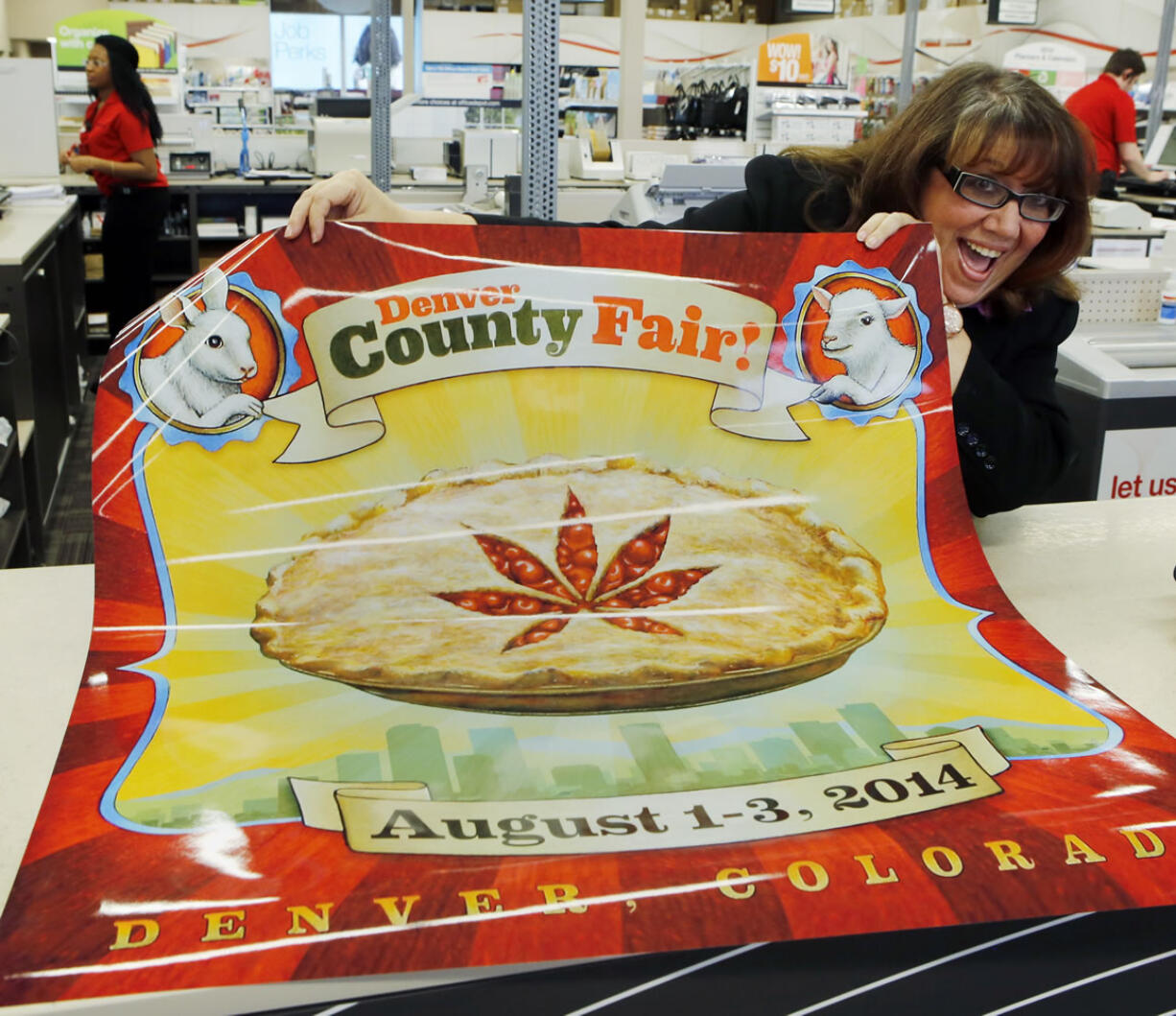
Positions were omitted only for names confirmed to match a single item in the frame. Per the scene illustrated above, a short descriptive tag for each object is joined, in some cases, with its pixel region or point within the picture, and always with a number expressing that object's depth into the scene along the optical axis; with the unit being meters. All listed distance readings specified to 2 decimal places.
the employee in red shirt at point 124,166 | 5.52
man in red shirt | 6.69
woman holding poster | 1.46
